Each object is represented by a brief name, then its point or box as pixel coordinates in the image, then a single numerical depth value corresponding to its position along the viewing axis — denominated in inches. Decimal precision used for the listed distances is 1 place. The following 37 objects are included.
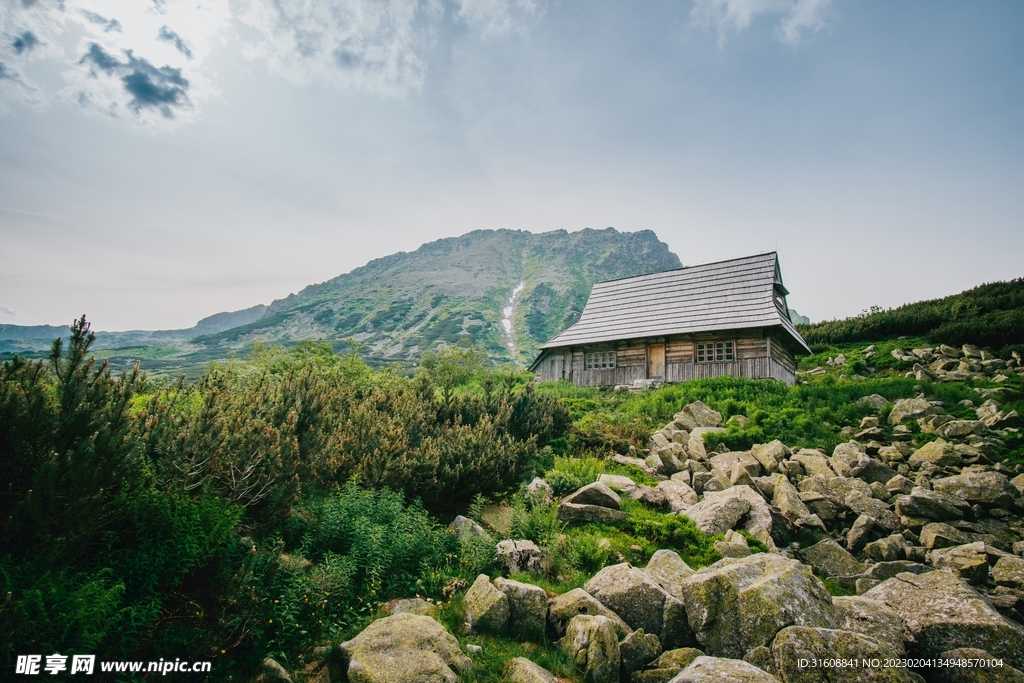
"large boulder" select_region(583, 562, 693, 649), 227.1
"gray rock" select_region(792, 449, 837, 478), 422.9
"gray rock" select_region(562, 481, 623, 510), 349.1
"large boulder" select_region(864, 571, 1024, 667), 210.7
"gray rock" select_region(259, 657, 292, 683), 170.3
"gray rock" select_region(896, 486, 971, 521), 345.4
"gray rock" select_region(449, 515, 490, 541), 292.0
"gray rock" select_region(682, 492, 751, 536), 334.0
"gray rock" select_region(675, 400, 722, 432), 577.1
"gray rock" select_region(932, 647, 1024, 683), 192.4
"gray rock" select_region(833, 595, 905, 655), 215.9
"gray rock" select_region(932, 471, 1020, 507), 350.6
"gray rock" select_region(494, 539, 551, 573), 275.6
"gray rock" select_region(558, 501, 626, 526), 339.3
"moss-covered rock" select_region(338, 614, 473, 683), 173.3
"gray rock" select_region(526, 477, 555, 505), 354.6
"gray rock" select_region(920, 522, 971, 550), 318.7
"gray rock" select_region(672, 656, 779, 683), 166.2
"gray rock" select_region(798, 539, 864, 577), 314.0
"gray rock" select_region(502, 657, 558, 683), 185.2
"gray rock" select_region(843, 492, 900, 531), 349.7
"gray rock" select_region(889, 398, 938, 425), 519.5
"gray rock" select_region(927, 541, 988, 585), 283.0
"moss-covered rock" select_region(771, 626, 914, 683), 175.8
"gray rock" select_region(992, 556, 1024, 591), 274.1
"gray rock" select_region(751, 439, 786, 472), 439.5
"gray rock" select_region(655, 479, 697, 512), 377.7
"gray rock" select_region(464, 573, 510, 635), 220.1
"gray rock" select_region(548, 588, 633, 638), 226.4
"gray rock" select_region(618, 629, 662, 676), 208.4
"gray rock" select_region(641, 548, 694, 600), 254.5
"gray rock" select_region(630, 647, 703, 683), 200.7
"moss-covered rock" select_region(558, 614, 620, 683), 200.5
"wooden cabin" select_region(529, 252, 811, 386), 919.7
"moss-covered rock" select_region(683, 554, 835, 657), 206.7
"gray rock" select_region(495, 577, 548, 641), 224.2
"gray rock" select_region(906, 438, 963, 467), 414.6
